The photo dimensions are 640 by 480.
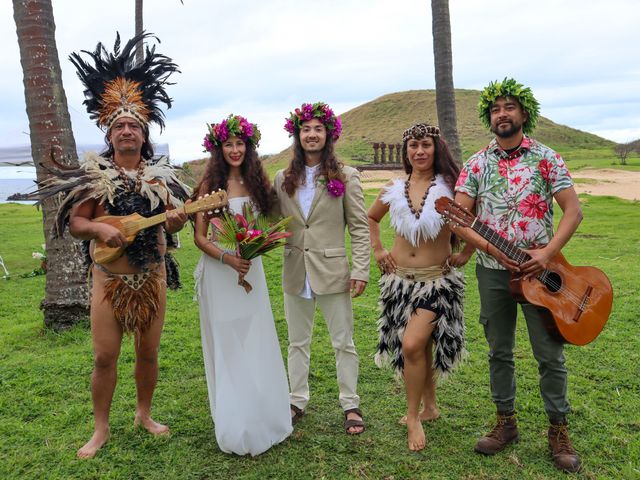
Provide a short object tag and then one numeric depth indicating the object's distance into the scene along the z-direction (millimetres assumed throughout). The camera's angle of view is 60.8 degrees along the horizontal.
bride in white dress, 3691
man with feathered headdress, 3660
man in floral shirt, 3406
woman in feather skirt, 3807
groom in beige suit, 4023
